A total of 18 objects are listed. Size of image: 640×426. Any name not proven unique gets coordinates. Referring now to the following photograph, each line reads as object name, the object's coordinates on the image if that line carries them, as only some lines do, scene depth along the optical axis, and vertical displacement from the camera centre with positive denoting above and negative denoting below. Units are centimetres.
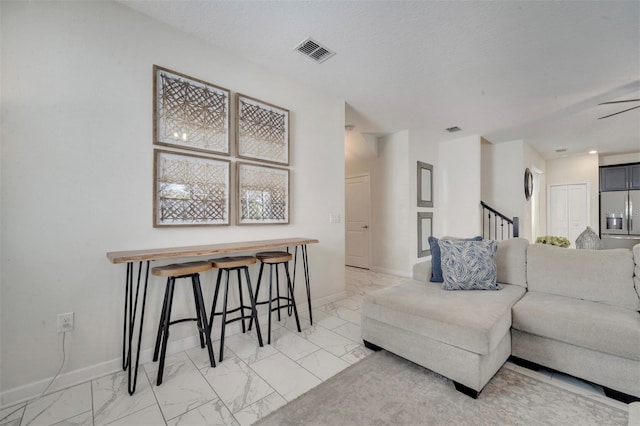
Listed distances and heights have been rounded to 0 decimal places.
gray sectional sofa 154 -68
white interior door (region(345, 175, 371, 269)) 533 -13
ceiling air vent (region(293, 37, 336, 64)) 236 +152
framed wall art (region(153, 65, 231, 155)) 208 +86
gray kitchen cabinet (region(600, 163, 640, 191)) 611 +88
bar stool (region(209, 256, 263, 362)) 204 -49
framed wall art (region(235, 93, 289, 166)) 253 +85
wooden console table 165 -27
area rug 141 -109
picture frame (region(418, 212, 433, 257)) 486 -29
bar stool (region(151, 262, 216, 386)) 174 -60
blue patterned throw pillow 219 -43
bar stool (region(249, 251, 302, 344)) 233 -41
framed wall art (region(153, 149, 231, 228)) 207 +21
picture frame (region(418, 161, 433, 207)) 489 +58
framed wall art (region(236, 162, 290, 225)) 253 +21
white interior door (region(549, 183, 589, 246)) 662 +12
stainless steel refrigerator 597 -8
